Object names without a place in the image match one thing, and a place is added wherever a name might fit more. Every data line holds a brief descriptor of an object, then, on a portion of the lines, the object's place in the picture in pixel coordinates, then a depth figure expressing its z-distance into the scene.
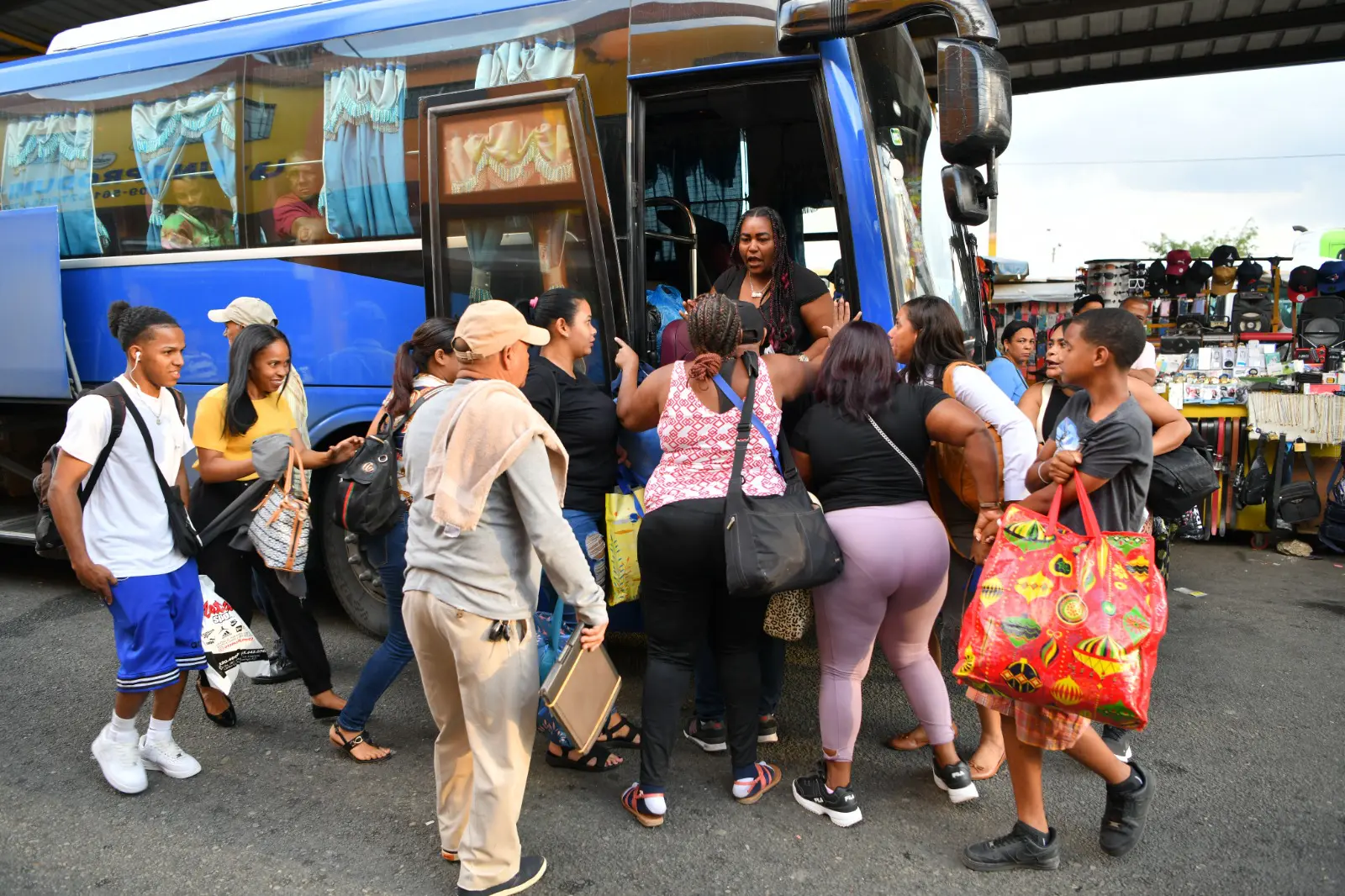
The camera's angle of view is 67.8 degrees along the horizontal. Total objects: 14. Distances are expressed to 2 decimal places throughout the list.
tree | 43.08
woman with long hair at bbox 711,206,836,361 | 4.19
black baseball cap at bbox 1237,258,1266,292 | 10.41
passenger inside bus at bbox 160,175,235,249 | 5.20
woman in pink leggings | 3.32
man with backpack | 3.49
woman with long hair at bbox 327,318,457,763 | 3.71
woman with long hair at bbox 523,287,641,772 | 3.84
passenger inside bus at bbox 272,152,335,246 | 4.93
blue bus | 4.07
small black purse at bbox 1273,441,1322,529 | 7.13
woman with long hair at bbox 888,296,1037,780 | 3.63
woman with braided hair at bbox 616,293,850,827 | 3.30
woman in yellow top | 4.03
